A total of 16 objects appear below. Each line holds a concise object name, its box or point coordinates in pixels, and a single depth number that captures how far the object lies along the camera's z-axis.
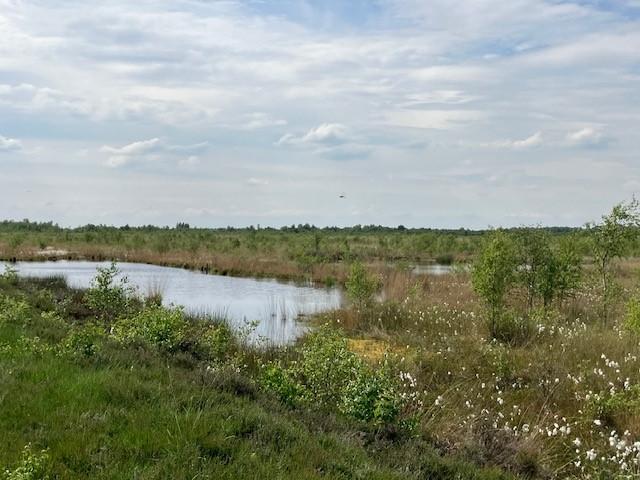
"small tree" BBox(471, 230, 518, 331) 13.53
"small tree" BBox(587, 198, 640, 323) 13.88
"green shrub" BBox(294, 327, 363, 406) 7.43
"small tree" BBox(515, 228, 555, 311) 15.70
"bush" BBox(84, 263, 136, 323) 13.45
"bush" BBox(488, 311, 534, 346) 13.11
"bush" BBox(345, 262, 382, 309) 18.03
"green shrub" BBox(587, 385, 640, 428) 8.27
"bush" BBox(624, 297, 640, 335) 9.54
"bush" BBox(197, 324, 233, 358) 8.93
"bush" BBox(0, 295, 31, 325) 9.45
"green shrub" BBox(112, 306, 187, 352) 7.99
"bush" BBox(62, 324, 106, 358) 7.00
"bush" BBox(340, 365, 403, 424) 6.33
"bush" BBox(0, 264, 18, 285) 16.91
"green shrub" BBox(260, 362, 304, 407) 6.68
